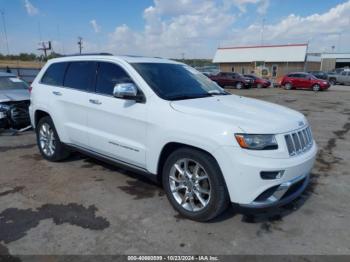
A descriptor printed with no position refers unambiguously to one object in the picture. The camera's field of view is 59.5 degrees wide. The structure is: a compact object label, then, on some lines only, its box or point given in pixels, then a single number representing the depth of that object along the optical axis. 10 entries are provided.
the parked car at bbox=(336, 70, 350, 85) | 36.30
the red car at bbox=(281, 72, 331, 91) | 27.41
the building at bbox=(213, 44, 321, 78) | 50.91
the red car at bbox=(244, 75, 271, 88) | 31.13
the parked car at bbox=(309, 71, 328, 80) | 34.93
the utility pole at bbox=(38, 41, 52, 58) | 25.18
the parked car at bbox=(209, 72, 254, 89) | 30.17
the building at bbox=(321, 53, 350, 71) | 61.31
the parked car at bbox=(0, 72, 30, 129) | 7.91
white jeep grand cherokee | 3.10
